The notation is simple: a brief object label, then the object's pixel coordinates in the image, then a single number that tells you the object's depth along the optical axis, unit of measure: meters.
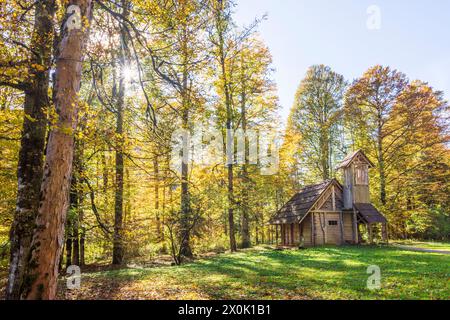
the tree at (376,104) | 25.67
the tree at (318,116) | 28.38
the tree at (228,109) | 19.55
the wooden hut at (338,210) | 21.72
